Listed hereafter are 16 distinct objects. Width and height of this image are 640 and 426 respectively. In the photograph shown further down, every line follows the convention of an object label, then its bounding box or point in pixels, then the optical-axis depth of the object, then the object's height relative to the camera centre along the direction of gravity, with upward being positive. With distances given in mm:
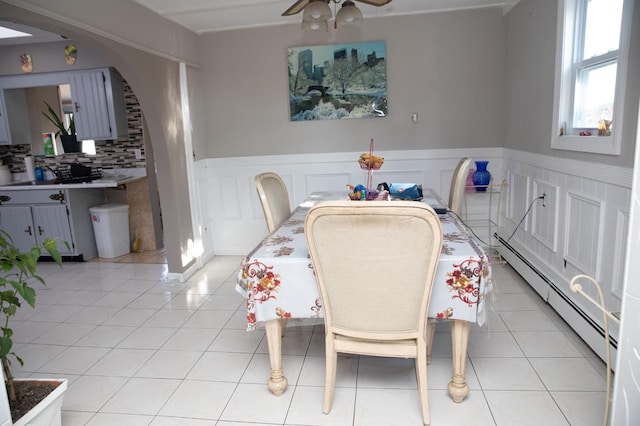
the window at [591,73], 2117 +306
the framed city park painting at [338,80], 4020 +526
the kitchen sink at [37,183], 4574 -390
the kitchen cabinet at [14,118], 4680 +325
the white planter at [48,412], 1619 -1037
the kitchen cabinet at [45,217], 4438 -736
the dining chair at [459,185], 2955 -368
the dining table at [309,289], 1770 -664
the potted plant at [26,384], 1607 -999
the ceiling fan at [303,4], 2361 +744
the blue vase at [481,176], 3811 -400
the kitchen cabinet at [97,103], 4473 +430
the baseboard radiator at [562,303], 2275 -1110
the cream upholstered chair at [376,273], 1559 -540
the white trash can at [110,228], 4598 -906
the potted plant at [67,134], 4805 +127
